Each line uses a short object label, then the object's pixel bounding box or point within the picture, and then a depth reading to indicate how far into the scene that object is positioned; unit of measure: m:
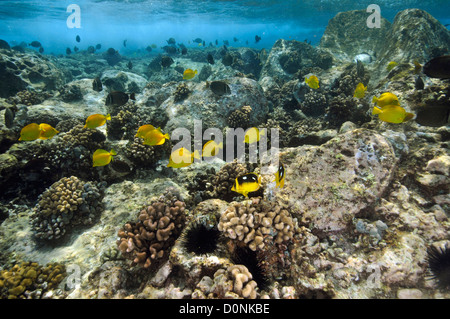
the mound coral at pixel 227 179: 4.57
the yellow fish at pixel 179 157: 3.28
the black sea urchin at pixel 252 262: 3.00
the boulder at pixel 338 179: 3.74
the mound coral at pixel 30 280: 3.28
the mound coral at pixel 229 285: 2.64
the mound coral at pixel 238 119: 7.50
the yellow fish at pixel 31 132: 4.06
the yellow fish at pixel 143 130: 3.76
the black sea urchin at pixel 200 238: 3.26
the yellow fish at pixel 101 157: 4.02
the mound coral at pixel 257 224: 3.21
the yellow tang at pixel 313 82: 6.33
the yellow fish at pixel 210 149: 3.78
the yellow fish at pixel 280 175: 2.60
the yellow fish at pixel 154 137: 3.72
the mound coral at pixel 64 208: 4.36
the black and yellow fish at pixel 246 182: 2.66
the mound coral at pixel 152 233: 3.38
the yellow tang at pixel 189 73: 7.00
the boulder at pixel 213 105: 7.49
